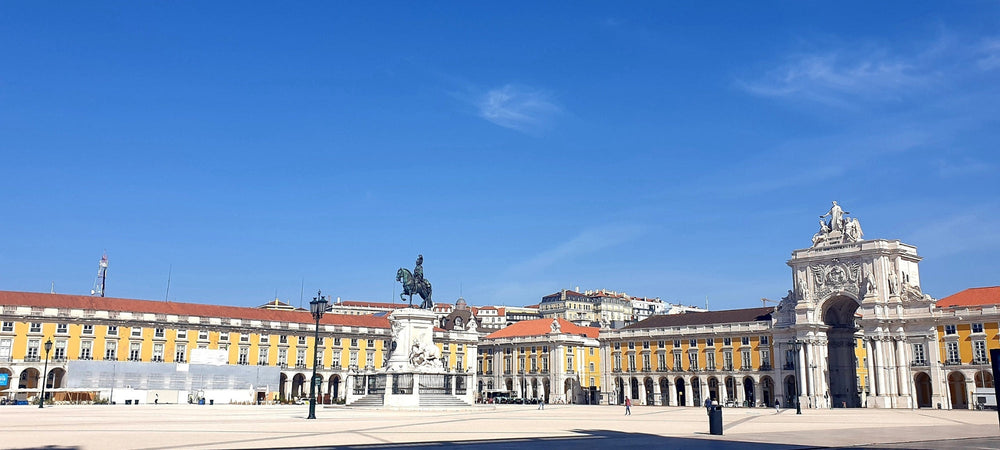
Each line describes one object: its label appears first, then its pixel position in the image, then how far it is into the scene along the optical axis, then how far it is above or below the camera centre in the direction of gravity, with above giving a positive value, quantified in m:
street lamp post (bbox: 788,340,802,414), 82.15 +2.38
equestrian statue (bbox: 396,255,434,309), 62.22 +7.23
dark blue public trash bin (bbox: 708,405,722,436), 28.78 -1.36
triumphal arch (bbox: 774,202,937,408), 78.25 +6.15
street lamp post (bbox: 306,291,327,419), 39.97 +3.56
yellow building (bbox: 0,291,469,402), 84.44 +4.34
